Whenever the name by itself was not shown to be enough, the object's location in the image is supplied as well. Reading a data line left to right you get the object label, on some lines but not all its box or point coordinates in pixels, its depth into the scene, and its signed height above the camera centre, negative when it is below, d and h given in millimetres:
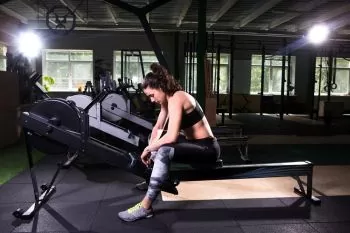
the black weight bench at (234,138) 4598 -656
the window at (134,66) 12258 +772
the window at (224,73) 12859 +589
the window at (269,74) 13023 +589
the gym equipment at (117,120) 4352 -446
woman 2430 -359
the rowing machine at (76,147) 2637 -471
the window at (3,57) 9742 +800
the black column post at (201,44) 5680 +720
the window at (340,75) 13469 +592
